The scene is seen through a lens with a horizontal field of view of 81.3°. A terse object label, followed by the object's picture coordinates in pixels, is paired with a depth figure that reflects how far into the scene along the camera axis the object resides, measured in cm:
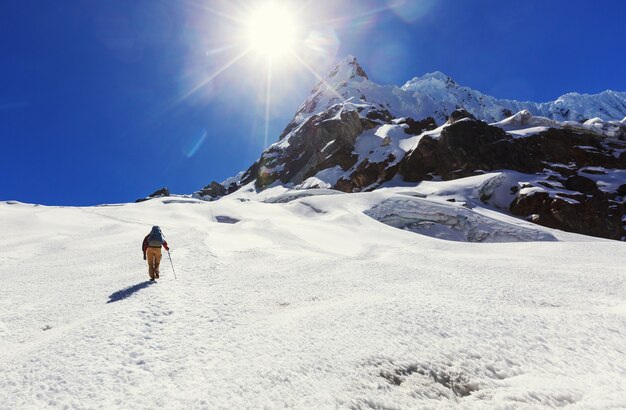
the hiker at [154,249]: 1213
